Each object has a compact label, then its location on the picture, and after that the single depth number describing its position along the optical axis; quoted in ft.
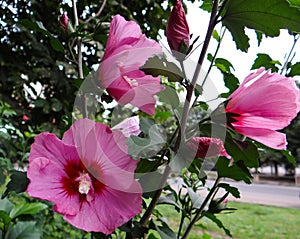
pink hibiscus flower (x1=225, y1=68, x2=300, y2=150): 1.36
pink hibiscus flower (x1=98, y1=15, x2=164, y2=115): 1.49
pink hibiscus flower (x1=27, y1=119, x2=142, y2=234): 1.27
